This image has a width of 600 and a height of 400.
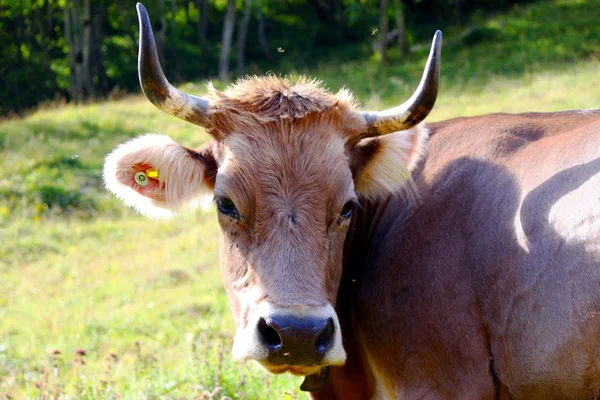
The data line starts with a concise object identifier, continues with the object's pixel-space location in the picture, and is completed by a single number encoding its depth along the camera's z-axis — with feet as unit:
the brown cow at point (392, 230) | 12.18
